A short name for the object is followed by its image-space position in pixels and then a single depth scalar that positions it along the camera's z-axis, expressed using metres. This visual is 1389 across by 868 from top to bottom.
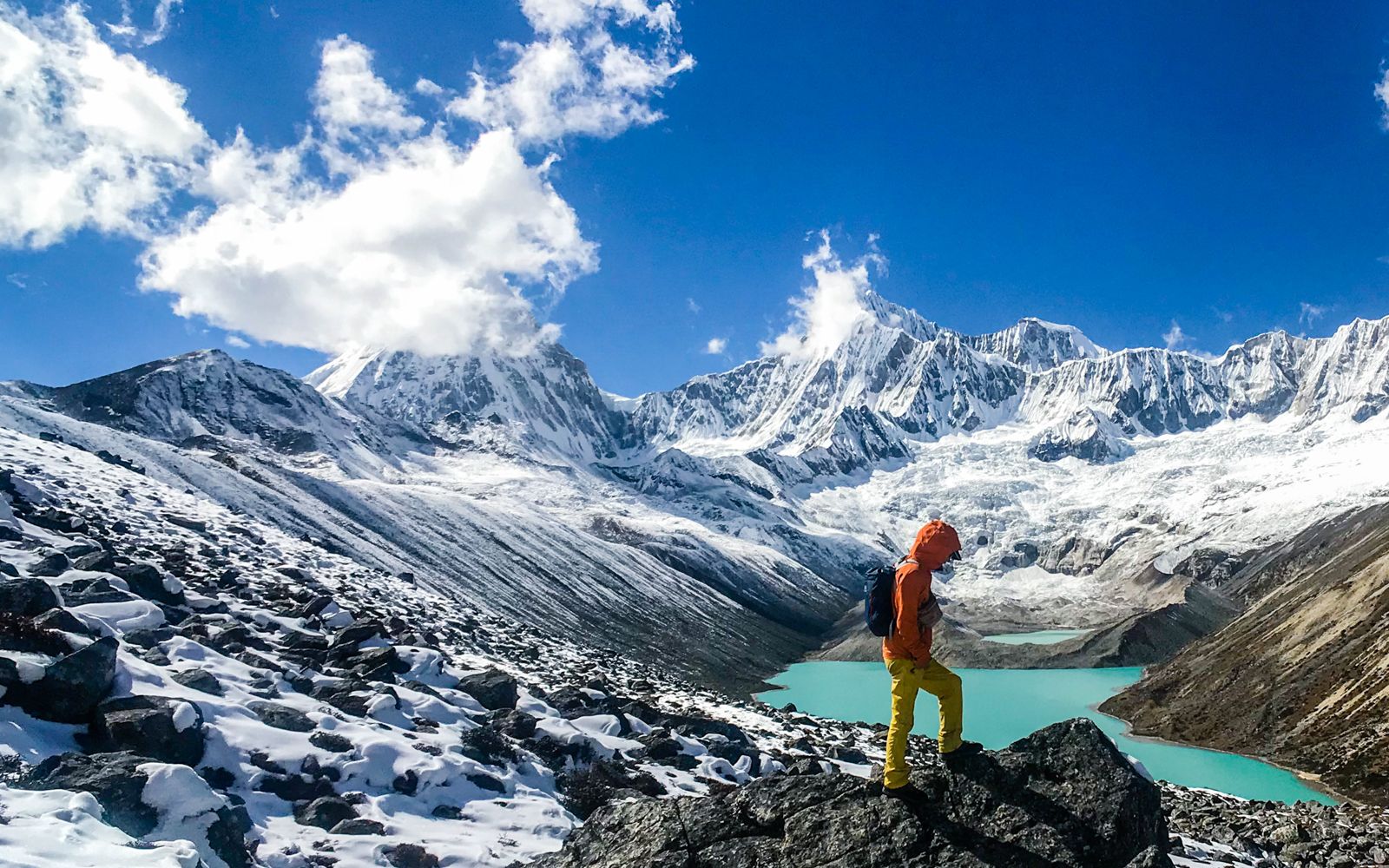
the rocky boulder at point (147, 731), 13.81
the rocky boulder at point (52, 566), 23.81
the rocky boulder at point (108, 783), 11.52
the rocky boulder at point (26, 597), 17.86
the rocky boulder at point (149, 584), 24.78
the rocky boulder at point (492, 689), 24.08
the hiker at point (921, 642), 11.17
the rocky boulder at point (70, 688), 13.77
